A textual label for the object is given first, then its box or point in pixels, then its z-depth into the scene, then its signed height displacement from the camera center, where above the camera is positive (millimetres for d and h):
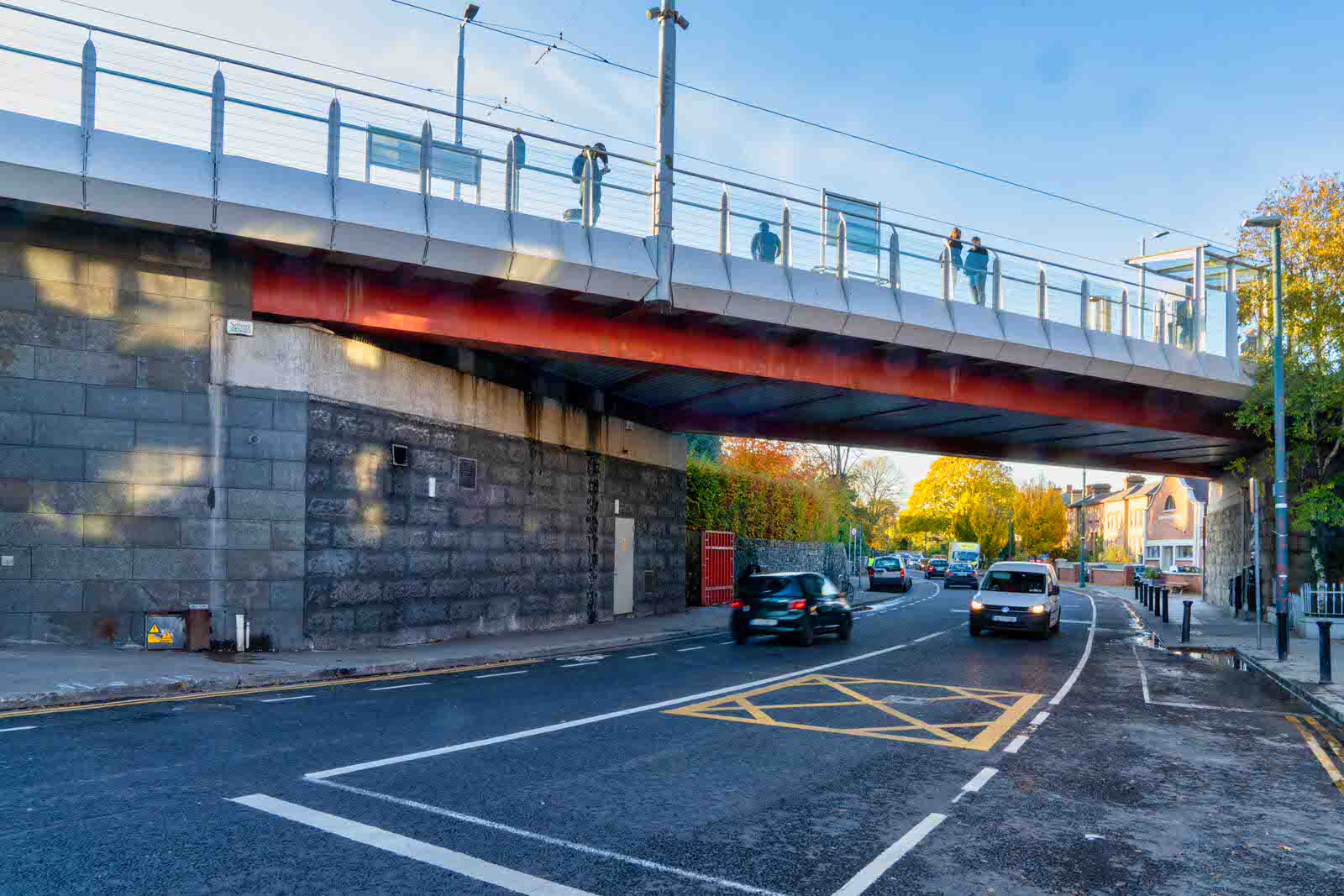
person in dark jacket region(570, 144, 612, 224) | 18391 +6163
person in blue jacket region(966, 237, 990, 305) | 22984 +5443
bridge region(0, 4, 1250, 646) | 14055 +2897
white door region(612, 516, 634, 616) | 25719 -1531
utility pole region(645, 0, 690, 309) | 18562 +6946
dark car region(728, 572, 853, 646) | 19828 -1975
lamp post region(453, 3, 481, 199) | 24719 +11438
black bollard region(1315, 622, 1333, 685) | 15138 -2001
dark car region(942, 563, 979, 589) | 55531 -3678
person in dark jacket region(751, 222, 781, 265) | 20422 +5271
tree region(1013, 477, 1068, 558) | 81625 -927
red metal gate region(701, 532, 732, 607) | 33688 -2085
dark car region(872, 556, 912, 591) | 48938 -3134
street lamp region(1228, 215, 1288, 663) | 19561 +1106
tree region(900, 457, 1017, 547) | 83188 +1780
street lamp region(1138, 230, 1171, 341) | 25500 +5171
